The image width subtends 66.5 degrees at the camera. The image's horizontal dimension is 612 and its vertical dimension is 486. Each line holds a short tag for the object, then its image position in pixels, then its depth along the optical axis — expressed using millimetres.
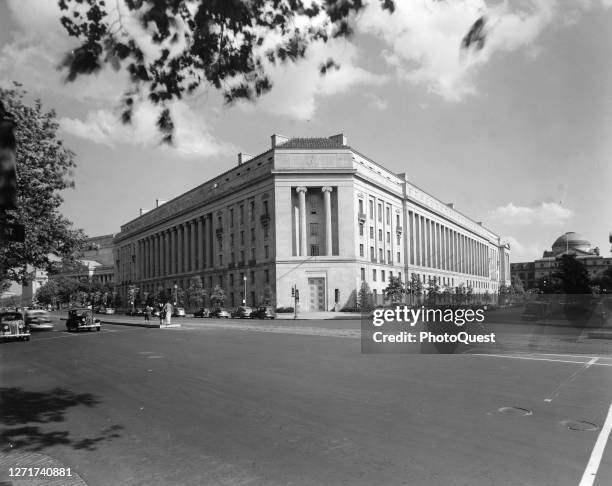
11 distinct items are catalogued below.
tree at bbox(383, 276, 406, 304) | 67831
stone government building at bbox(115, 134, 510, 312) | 66250
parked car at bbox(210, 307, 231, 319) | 59841
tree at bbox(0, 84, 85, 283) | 21109
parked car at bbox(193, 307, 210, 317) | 63875
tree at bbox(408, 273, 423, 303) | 72500
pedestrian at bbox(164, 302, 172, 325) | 34609
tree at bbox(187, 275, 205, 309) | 78812
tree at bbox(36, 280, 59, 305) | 127038
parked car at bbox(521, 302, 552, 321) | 31094
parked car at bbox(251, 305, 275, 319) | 53075
